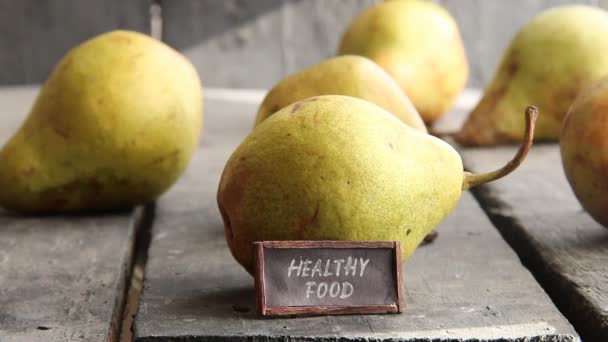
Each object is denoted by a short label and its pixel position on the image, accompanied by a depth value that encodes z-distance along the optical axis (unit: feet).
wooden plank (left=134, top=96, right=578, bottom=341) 1.88
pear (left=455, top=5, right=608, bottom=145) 3.04
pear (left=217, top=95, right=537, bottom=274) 1.90
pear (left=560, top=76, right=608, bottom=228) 2.19
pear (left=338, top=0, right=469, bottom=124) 3.20
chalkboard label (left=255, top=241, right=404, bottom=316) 1.89
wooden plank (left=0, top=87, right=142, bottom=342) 1.94
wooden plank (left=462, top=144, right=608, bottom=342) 2.03
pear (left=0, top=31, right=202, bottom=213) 2.37
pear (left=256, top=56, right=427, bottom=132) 2.28
